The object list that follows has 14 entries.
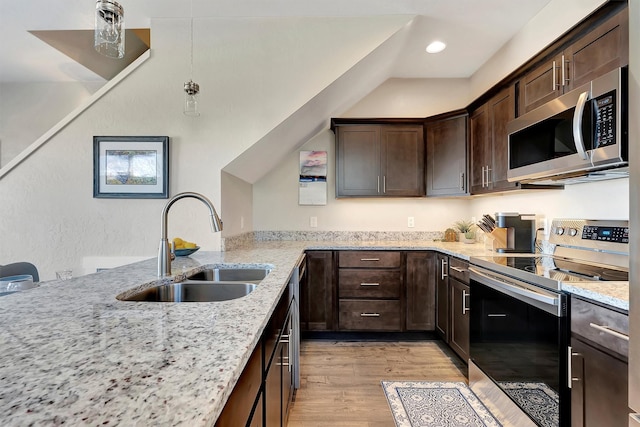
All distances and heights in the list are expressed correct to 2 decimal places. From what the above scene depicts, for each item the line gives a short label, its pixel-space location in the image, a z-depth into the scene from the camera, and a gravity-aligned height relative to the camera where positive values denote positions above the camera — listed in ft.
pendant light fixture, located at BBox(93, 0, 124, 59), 4.17 +2.67
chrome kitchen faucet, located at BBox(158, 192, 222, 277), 4.71 -0.44
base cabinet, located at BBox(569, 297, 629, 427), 3.45 -1.77
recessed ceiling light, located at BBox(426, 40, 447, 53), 8.71 +4.90
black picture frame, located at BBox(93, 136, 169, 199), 7.80 +1.24
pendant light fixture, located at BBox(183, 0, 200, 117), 6.46 +2.51
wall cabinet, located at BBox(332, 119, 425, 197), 10.16 +2.04
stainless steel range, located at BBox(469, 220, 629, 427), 4.40 -1.64
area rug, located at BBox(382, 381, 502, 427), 5.71 -3.74
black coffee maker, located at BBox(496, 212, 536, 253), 7.36 -0.27
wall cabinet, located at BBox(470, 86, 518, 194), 7.35 +1.95
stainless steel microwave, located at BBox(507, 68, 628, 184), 4.29 +1.36
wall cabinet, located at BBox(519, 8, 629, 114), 4.52 +2.64
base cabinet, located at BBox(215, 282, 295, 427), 2.20 -1.61
